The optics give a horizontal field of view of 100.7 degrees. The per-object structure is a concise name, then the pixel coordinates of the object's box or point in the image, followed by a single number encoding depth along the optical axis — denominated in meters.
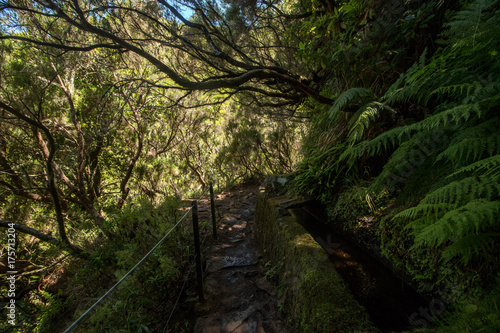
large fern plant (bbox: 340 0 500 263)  1.08
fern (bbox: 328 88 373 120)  2.09
